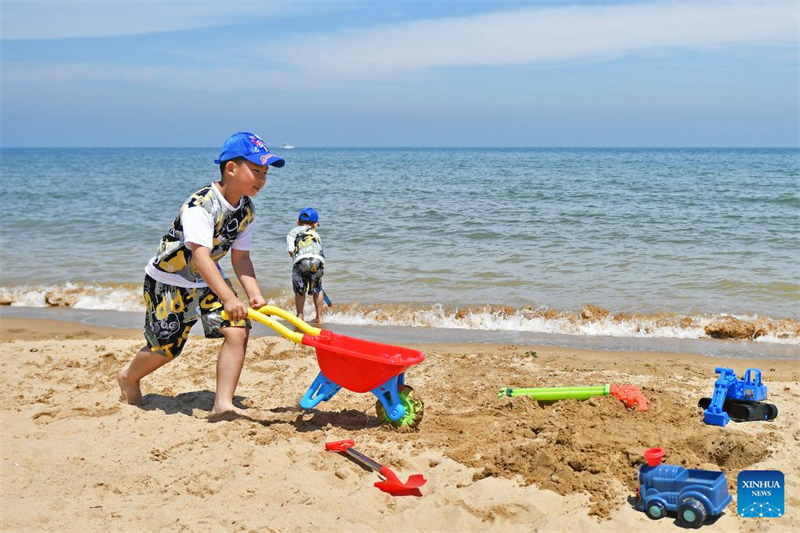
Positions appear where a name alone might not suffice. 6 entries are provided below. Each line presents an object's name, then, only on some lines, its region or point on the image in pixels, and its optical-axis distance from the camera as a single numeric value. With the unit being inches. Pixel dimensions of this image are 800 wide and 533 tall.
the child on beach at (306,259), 314.2
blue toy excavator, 160.1
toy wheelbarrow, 155.9
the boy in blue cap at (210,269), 159.0
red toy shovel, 130.7
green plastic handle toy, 168.6
